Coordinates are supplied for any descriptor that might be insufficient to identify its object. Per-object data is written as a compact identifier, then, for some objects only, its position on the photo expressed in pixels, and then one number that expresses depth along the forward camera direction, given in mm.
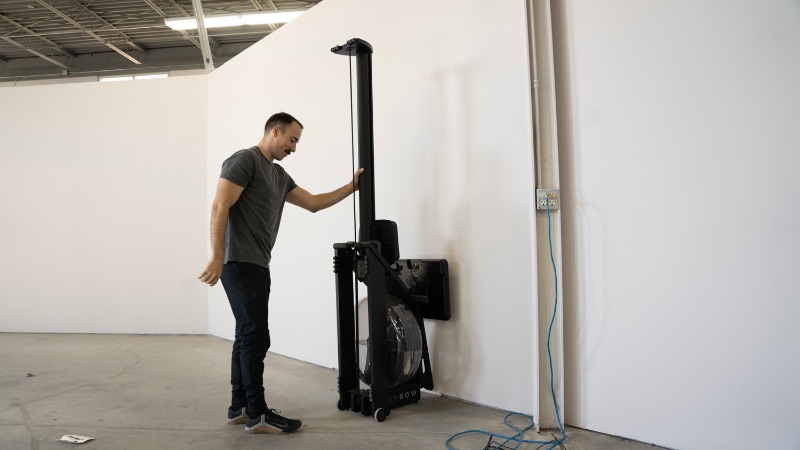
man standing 2226
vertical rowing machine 2436
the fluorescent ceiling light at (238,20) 7066
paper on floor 2145
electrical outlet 2234
